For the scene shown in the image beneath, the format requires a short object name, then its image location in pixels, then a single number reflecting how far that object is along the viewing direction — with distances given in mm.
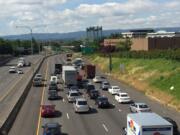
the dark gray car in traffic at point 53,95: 61125
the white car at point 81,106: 48812
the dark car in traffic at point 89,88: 66175
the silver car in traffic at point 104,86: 72906
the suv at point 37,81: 79212
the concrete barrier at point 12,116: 37362
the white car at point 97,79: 84875
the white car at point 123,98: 56588
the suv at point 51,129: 33688
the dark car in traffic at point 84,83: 75350
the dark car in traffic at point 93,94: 60712
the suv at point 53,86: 68719
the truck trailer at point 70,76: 75562
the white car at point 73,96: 57625
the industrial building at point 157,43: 126312
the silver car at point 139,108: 46656
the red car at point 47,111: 46406
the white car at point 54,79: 82225
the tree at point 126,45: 149250
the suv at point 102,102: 52528
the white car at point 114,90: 65481
